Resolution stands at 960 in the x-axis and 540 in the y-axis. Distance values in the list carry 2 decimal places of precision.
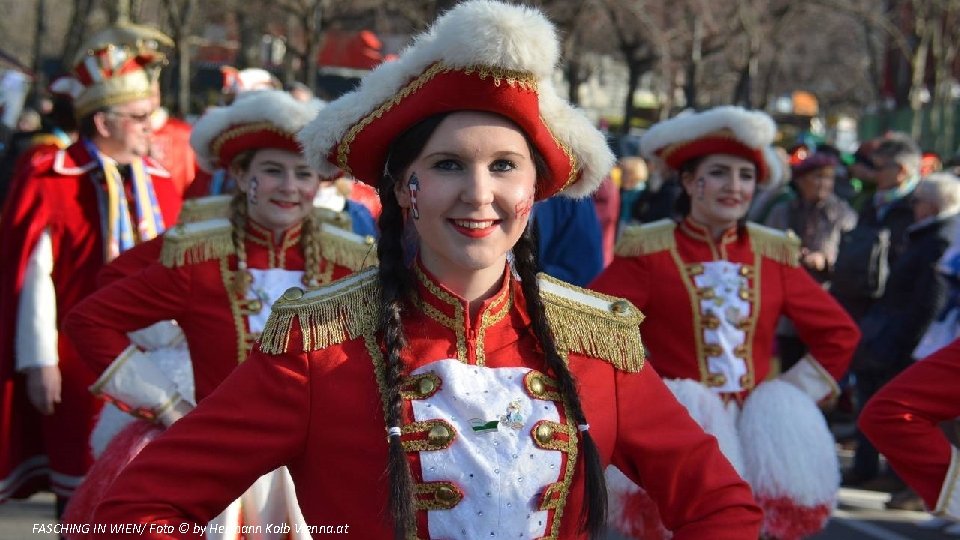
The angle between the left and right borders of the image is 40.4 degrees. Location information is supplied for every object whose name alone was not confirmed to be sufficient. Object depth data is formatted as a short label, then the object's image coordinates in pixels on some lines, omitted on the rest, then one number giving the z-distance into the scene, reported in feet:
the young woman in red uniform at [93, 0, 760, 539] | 7.99
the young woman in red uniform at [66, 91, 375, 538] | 14.17
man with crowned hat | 18.02
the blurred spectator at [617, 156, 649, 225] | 42.91
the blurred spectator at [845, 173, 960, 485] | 26.37
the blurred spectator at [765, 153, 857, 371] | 30.53
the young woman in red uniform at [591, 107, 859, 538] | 17.61
